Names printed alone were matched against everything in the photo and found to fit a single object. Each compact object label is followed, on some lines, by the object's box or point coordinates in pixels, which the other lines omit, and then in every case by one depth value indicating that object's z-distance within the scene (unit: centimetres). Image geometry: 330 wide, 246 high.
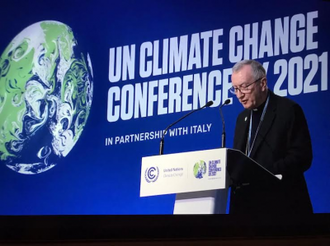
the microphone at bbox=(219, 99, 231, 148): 931
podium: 832
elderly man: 912
